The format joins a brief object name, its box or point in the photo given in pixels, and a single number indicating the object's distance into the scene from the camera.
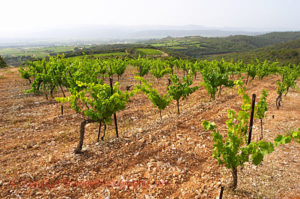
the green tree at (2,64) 41.62
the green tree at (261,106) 7.53
